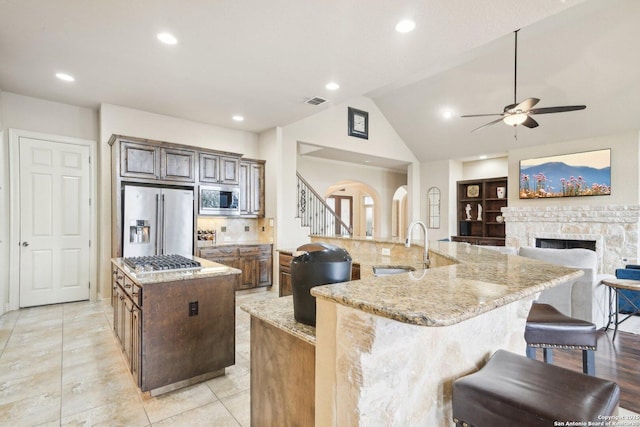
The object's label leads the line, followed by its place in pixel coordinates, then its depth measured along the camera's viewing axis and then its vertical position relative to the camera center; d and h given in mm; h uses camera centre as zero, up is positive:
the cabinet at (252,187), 5855 +470
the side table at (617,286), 3434 -765
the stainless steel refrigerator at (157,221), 4520 -104
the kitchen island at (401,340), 950 -434
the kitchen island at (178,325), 2324 -835
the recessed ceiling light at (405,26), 2716 +1581
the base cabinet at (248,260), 5242 -770
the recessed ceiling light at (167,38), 2941 +1591
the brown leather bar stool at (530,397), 1042 -618
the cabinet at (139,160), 4555 +758
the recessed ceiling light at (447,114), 6820 +2067
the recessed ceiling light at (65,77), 3792 +1603
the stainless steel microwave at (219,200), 5293 +232
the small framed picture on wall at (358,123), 6918 +1940
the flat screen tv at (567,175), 6098 +745
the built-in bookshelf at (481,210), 8125 +79
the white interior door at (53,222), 4551 -111
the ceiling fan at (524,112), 4023 +1271
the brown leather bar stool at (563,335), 1900 -706
